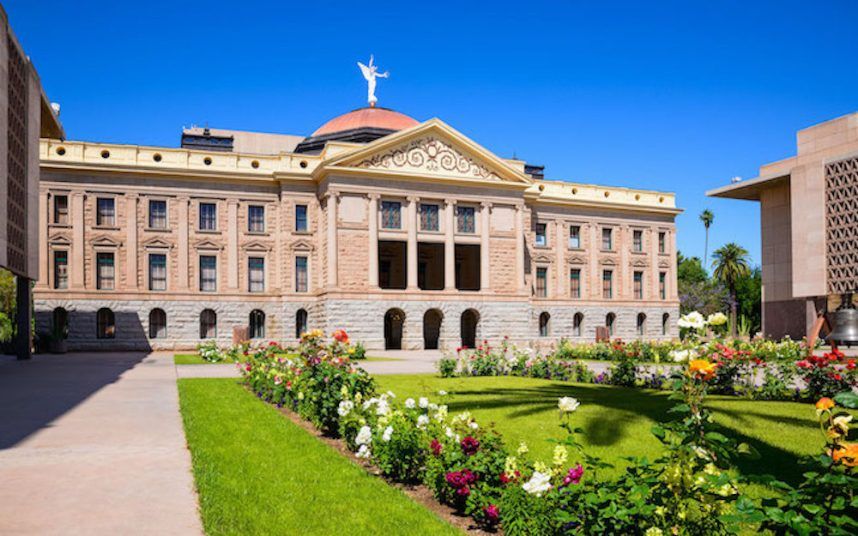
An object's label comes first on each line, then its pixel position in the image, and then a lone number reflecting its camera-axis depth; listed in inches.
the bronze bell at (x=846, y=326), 911.0
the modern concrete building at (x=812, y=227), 1478.8
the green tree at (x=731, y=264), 3307.1
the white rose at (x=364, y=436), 343.7
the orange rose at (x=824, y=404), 165.8
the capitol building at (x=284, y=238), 1657.2
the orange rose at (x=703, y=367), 201.9
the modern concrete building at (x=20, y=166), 906.1
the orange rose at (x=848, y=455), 153.9
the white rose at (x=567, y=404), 219.8
